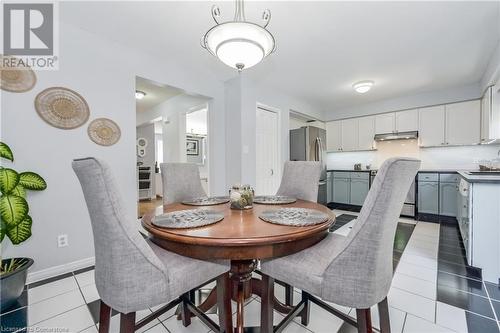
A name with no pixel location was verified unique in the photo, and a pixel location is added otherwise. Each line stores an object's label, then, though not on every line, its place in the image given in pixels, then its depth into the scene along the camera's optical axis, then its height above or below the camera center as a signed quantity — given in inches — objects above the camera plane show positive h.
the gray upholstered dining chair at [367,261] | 34.6 -16.5
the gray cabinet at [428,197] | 152.1 -22.8
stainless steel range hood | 168.3 +24.1
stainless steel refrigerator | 165.3 +14.9
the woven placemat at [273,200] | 67.8 -11.5
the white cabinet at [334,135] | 210.8 +29.9
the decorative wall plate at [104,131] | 89.3 +14.2
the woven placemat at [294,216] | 45.3 -11.8
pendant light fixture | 55.9 +33.2
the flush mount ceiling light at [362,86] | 138.6 +51.7
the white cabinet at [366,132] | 191.5 +29.6
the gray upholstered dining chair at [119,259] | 34.2 -15.8
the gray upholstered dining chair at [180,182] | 80.4 -6.7
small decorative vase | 59.9 -8.9
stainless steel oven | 160.4 -28.8
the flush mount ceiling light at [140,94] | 163.8 +54.7
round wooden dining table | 37.0 -13.2
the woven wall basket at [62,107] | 78.8 +21.8
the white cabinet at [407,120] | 170.6 +36.3
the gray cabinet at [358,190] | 181.8 -21.4
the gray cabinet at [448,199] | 145.0 -22.8
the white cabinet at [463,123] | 147.7 +29.9
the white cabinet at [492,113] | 109.5 +27.7
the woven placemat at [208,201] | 67.9 -12.0
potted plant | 60.7 -17.3
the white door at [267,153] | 148.5 +8.9
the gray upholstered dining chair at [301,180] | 81.4 -5.8
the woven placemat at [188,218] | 44.0 -12.0
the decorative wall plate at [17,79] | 72.2 +29.5
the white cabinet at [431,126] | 160.1 +30.1
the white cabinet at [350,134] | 200.4 +29.3
